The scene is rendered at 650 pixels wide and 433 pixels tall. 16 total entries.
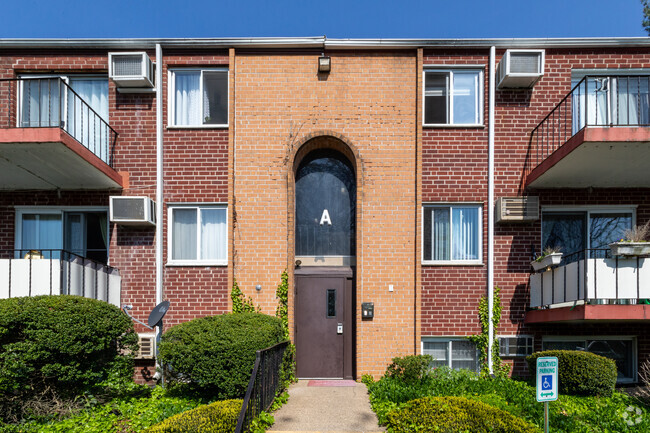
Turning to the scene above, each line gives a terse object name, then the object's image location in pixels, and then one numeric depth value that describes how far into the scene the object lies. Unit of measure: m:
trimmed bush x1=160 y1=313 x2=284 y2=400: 7.62
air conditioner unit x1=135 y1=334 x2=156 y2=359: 9.73
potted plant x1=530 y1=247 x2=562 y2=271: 8.82
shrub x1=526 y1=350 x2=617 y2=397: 8.48
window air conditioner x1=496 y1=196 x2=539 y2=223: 9.96
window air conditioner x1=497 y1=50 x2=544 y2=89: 9.94
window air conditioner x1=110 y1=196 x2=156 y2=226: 9.77
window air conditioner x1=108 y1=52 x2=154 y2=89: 9.97
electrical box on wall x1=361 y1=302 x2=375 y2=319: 9.94
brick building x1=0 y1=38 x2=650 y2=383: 10.02
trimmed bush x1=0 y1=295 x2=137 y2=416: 7.24
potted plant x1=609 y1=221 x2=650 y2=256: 8.01
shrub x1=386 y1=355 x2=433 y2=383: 9.12
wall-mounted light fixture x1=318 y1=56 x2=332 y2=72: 10.21
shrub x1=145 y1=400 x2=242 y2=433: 6.43
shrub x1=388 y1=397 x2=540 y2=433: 5.98
